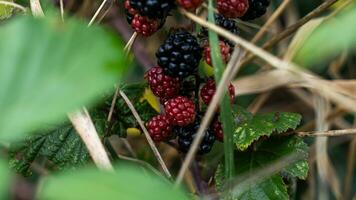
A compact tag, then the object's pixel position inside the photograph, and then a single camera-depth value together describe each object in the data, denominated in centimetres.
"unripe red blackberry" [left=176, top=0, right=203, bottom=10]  52
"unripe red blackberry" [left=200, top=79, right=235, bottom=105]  55
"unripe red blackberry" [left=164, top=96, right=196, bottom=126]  55
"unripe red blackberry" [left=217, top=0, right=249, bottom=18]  53
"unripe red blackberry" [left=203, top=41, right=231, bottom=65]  54
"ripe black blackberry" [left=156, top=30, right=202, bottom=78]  54
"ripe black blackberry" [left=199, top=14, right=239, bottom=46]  55
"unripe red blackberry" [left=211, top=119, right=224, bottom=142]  56
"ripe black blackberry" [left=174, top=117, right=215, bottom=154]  56
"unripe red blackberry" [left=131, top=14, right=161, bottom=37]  54
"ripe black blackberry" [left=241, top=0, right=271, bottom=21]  56
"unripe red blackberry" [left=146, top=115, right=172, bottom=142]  57
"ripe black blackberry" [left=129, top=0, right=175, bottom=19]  52
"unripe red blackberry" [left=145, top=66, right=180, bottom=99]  55
